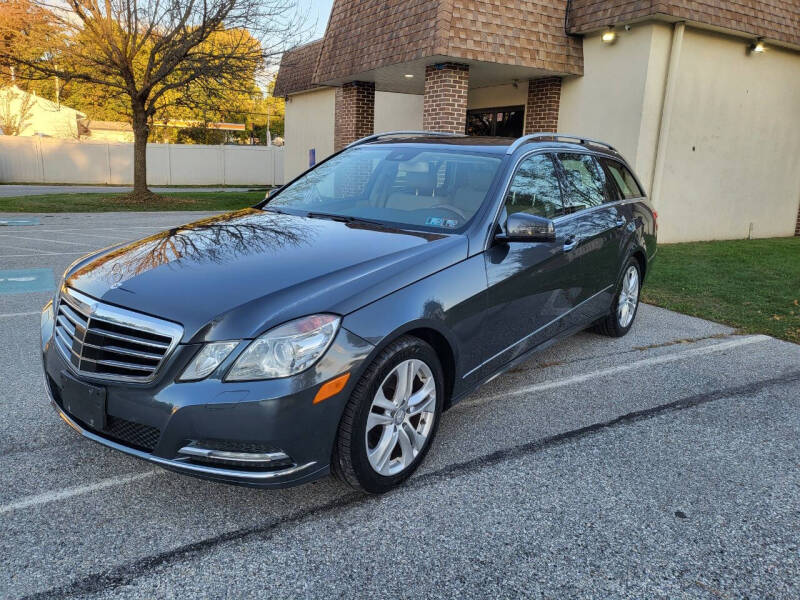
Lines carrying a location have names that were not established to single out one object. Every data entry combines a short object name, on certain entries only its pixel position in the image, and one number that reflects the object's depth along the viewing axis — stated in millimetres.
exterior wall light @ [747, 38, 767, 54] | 11477
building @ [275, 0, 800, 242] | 10695
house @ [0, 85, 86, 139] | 37969
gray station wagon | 2529
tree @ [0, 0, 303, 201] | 16594
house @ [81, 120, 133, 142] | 46400
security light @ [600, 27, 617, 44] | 10844
